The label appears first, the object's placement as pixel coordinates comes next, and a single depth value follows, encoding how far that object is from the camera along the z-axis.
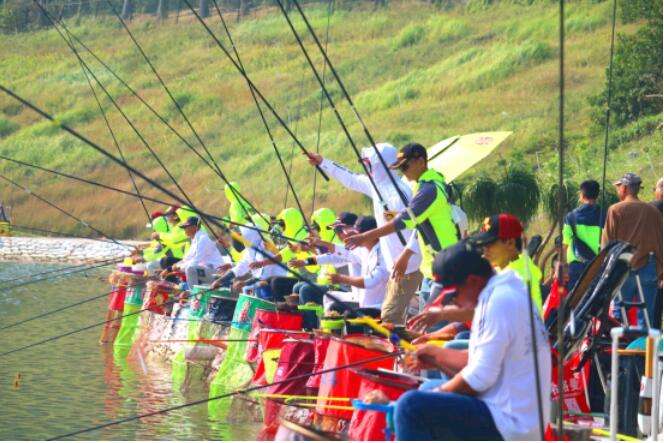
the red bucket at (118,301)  33.49
